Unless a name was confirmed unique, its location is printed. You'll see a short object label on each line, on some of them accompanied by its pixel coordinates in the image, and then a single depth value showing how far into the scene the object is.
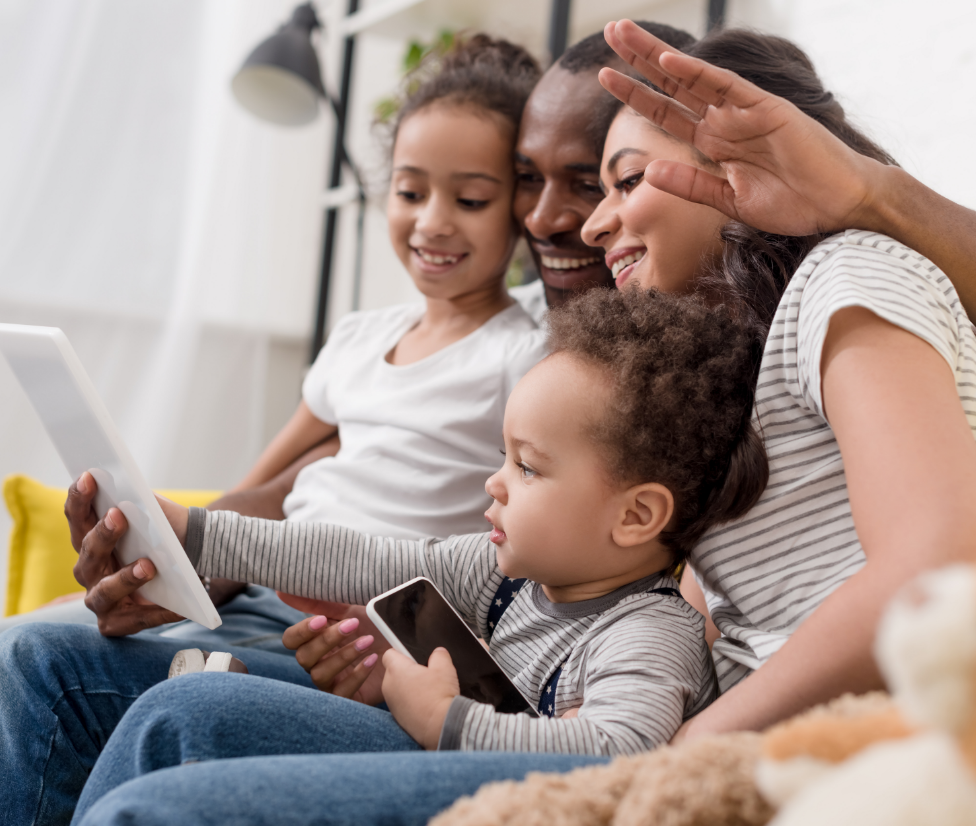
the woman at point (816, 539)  0.48
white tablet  0.75
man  1.17
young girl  1.17
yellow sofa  1.37
